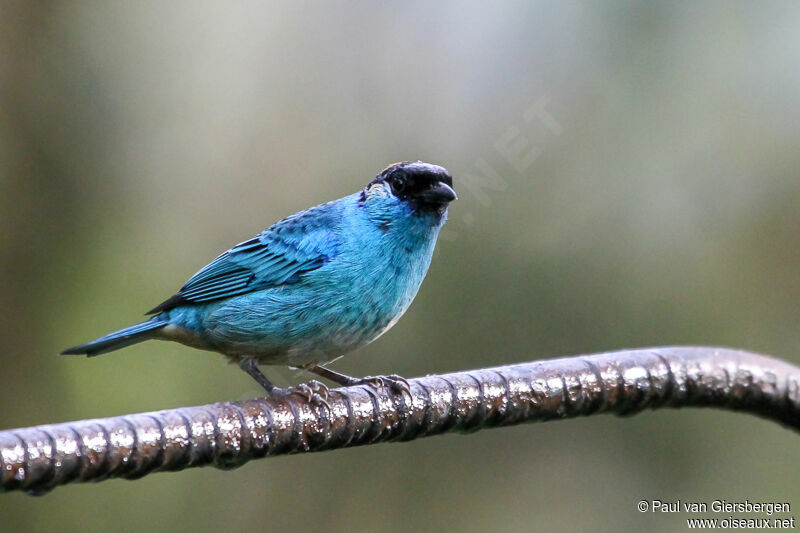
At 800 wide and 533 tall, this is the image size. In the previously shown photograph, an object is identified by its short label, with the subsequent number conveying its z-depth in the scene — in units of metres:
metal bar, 4.05
